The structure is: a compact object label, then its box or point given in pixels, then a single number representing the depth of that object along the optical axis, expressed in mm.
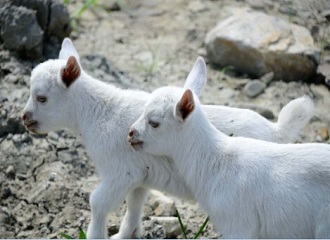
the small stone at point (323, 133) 18406
